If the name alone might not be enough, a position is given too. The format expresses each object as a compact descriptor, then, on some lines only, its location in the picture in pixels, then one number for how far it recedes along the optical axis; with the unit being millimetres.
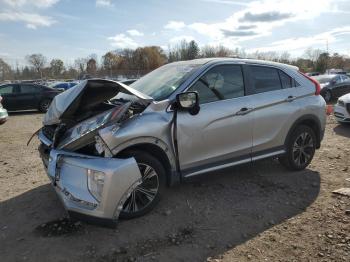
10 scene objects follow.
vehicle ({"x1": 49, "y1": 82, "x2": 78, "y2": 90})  28934
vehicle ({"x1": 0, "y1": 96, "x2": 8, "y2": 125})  11256
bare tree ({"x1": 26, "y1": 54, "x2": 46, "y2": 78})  85375
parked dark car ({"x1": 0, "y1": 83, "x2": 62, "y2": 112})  16500
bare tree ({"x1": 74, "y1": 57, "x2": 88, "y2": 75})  81594
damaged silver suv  3821
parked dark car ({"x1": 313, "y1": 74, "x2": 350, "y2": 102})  17781
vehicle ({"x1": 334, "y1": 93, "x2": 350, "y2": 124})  10242
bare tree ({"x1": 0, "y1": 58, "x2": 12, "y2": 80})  81688
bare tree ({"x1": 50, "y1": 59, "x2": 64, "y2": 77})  86162
